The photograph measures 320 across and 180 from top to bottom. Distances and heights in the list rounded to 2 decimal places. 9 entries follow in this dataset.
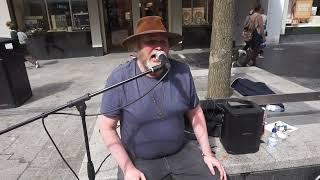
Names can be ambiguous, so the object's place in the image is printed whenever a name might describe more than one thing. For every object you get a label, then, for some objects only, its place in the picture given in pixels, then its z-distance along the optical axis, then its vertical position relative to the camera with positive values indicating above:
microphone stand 1.69 -0.52
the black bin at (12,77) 5.61 -1.15
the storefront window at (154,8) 11.72 +0.23
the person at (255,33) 8.55 -0.71
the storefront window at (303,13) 13.18 -0.30
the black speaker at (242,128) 2.54 -1.05
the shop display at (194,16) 11.96 -0.18
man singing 2.15 -0.80
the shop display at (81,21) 10.99 -0.15
